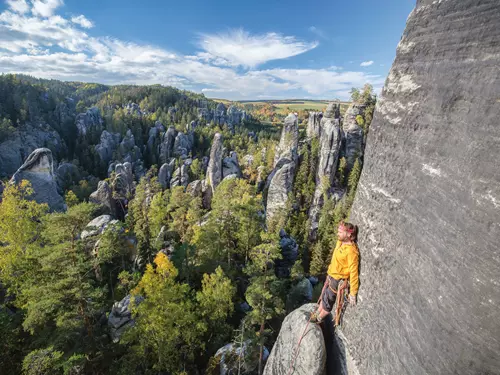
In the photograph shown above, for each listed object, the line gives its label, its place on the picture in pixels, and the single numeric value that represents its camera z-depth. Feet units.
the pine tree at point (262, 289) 40.19
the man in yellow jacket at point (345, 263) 13.50
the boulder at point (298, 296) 63.05
